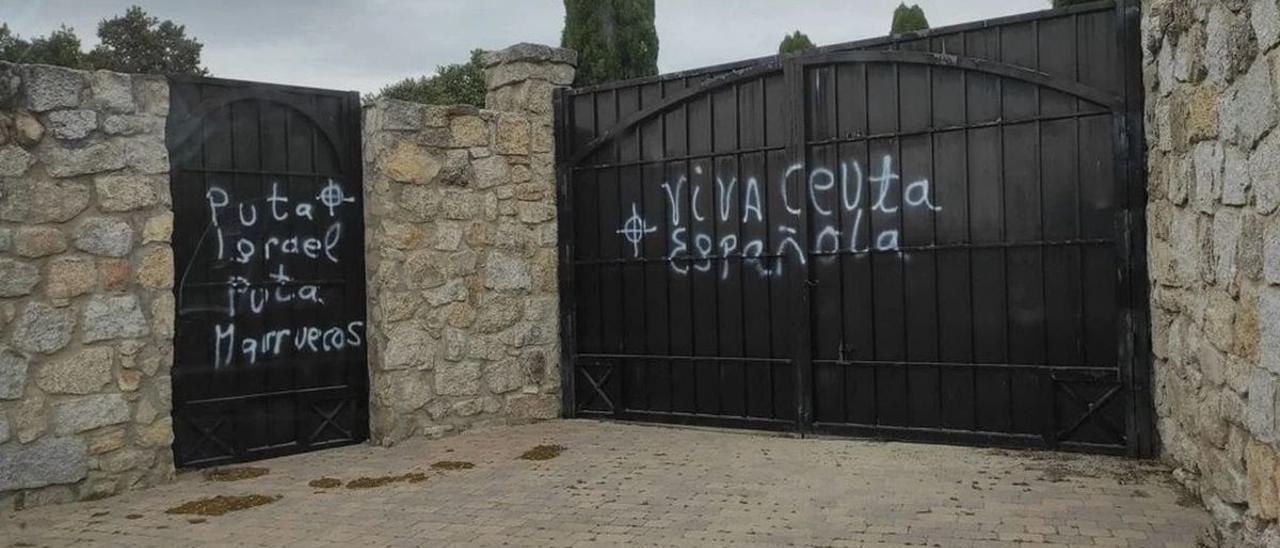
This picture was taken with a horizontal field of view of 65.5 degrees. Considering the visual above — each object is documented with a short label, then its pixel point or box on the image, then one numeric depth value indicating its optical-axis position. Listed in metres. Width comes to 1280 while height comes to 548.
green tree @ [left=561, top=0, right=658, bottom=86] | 14.14
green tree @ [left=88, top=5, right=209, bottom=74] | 26.16
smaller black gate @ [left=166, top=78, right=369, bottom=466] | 6.11
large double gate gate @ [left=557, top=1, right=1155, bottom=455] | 5.75
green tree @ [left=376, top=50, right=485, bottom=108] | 19.38
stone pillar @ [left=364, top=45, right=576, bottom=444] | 6.85
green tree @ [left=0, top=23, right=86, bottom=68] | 22.34
